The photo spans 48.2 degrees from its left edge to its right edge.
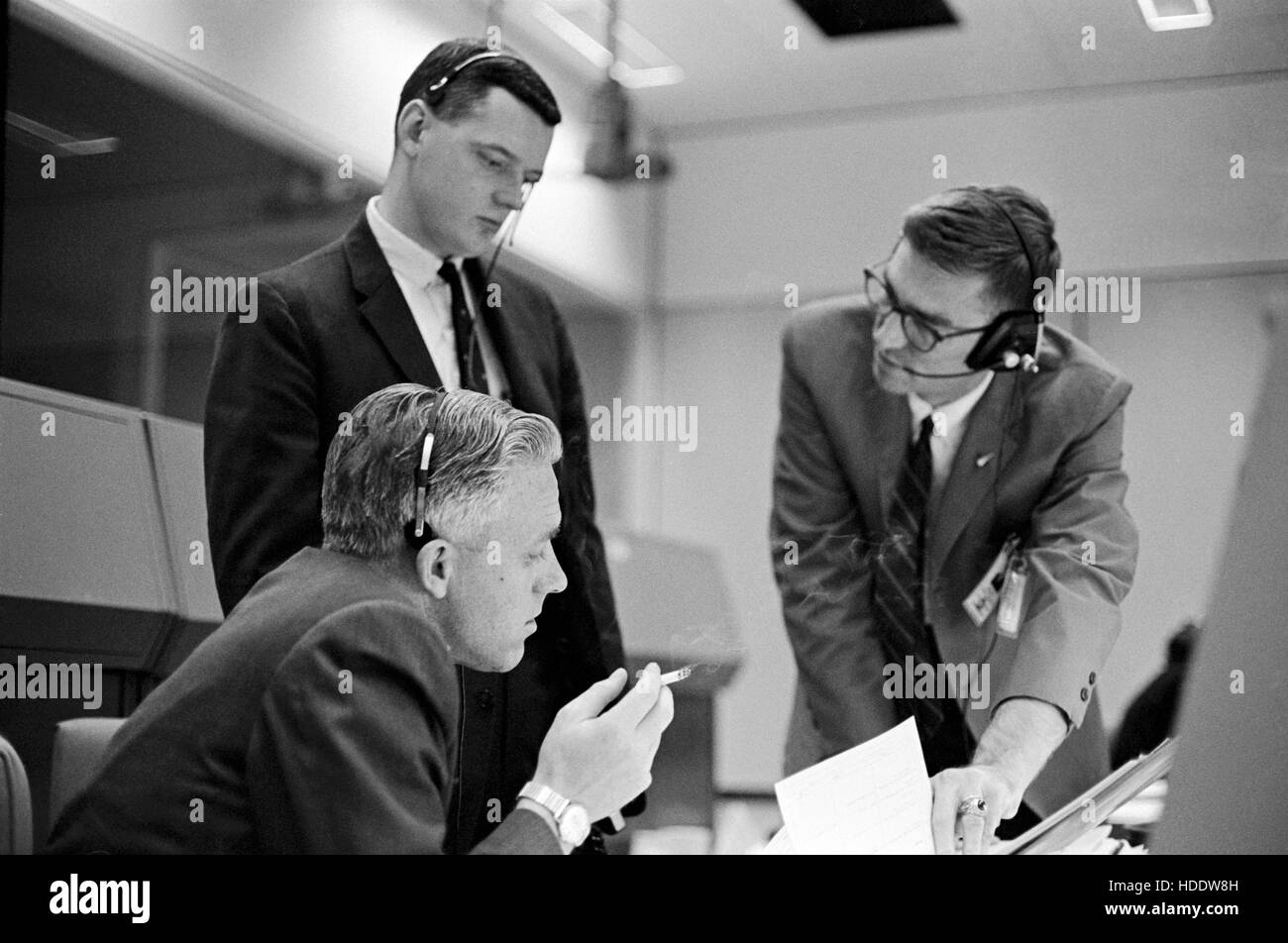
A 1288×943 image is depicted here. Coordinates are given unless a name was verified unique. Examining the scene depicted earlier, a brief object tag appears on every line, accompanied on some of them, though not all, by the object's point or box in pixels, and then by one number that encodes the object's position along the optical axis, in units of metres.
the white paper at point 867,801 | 1.84
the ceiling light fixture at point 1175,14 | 1.97
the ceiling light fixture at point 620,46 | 2.10
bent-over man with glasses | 1.92
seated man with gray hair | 1.46
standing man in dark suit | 1.91
